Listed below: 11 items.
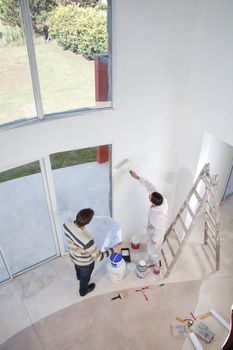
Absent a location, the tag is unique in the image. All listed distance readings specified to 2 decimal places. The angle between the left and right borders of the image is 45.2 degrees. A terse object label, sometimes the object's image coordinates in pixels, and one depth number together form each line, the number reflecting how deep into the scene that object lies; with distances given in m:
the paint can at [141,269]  3.94
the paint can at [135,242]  4.38
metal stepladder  3.45
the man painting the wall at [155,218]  3.58
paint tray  4.26
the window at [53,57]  2.58
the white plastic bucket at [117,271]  3.80
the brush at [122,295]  3.83
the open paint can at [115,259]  3.76
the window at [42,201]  4.07
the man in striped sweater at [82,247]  3.19
